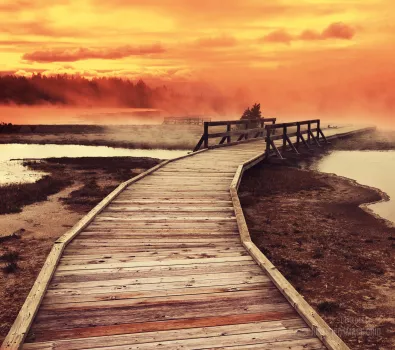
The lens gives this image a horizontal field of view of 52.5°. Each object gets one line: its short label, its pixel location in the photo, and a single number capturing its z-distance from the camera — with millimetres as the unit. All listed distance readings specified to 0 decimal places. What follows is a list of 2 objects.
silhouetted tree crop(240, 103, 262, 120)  42781
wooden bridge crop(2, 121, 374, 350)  3713
